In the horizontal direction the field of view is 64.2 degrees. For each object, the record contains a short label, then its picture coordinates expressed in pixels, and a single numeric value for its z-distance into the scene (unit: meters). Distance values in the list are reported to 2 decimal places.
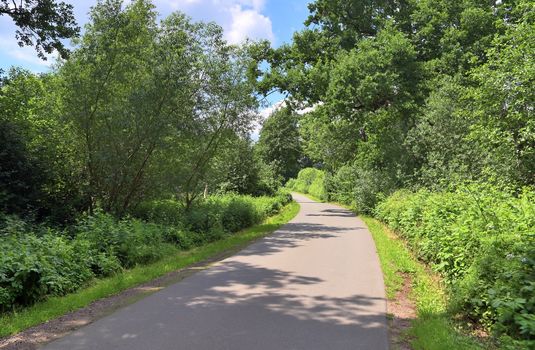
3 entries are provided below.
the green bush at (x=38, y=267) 6.86
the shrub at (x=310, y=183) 54.22
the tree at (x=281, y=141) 66.01
